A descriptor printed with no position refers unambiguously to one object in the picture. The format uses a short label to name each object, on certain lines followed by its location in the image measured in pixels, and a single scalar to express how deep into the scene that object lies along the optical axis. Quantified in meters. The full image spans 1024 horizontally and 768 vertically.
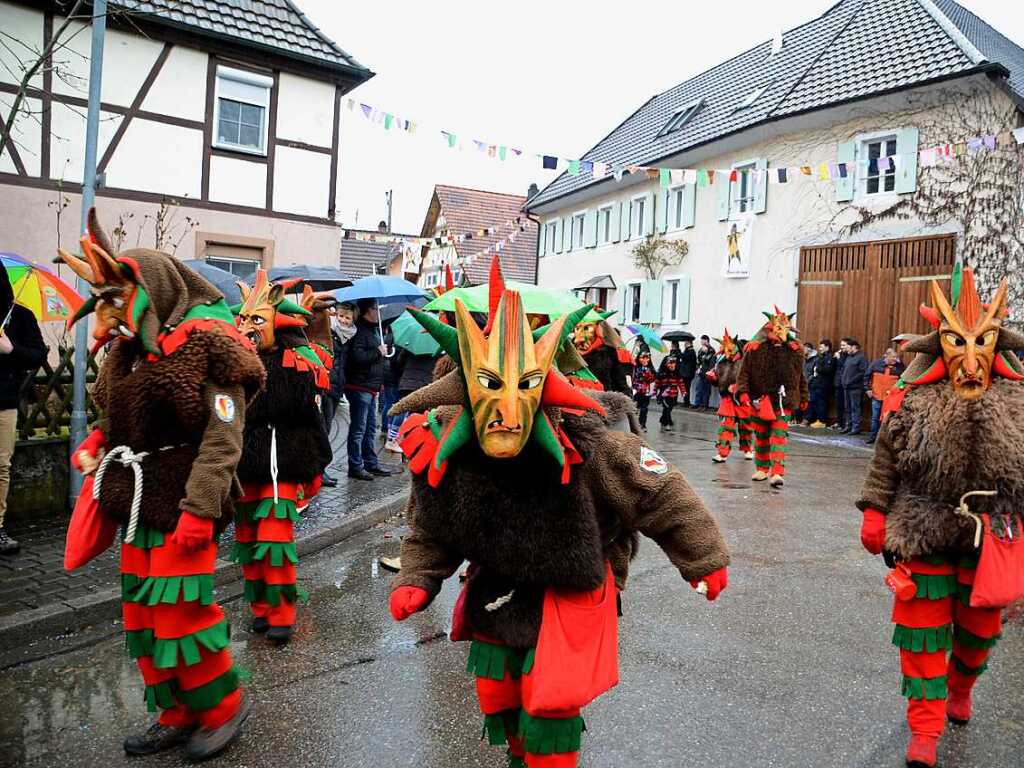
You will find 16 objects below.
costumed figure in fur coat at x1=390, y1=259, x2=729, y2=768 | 2.25
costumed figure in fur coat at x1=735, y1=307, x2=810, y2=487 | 9.41
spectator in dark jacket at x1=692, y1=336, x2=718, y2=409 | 19.94
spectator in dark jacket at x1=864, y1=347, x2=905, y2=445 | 12.52
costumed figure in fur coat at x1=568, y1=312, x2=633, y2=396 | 7.32
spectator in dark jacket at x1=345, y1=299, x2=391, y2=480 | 8.91
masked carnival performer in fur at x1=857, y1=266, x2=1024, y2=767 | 3.21
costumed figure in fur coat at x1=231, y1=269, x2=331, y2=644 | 4.42
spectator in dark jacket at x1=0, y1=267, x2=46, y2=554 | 5.38
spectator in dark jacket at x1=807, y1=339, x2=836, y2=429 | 16.88
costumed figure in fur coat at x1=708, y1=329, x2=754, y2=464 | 11.39
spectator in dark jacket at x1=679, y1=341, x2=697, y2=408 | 19.58
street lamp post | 6.25
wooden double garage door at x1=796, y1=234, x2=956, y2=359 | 16.11
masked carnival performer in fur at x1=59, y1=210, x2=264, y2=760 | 3.11
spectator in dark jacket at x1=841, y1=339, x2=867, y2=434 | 15.77
